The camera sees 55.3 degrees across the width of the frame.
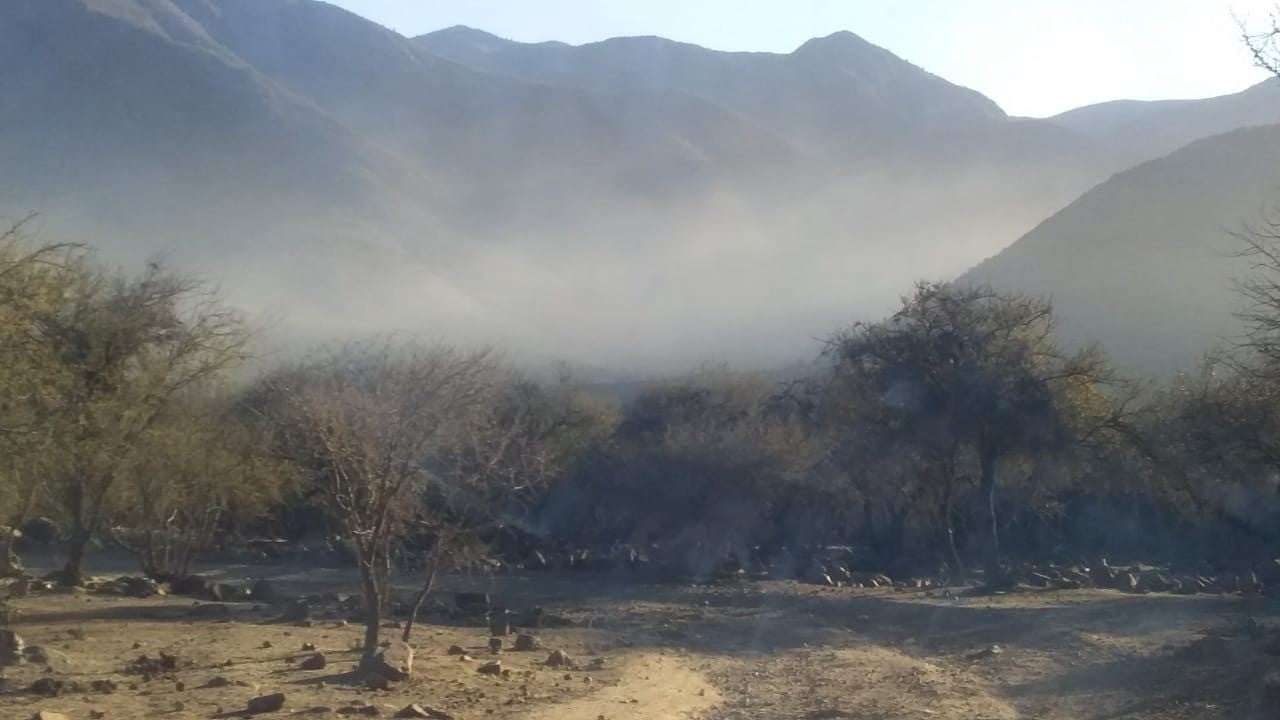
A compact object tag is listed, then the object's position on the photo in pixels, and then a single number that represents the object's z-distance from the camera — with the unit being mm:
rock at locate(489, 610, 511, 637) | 24819
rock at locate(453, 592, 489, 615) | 30828
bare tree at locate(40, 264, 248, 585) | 24266
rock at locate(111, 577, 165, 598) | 28998
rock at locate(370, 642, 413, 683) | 17375
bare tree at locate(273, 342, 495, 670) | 17500
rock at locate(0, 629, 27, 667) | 16953
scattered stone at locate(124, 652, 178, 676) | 17578
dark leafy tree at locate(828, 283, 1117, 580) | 32719
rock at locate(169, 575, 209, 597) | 31453
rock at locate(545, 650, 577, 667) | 20375
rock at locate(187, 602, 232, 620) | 25703
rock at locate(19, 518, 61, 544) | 46031
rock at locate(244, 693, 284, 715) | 14688
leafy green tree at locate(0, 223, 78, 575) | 17469
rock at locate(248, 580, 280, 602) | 31522
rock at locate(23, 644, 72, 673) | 17266
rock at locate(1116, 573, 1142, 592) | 33766
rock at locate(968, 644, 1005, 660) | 21939
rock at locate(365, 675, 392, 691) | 16969
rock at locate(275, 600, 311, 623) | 25625
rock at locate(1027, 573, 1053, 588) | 34531
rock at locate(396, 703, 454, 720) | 14594
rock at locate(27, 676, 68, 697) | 15633
